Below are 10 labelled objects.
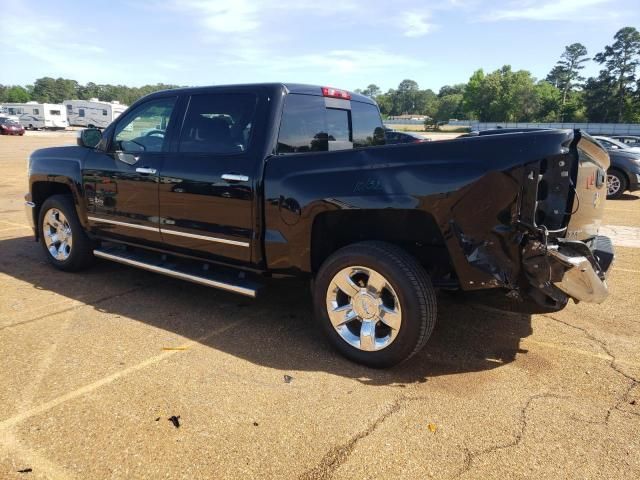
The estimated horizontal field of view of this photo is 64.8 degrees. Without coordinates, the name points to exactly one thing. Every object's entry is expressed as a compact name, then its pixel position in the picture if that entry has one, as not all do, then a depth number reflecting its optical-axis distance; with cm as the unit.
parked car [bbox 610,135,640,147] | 1906
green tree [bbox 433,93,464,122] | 12406
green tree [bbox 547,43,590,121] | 11281
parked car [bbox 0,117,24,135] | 4044
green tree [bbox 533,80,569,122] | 9554
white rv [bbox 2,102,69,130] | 5221
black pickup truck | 293
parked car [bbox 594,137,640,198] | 1196
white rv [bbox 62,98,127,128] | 5303
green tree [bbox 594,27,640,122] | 8594
